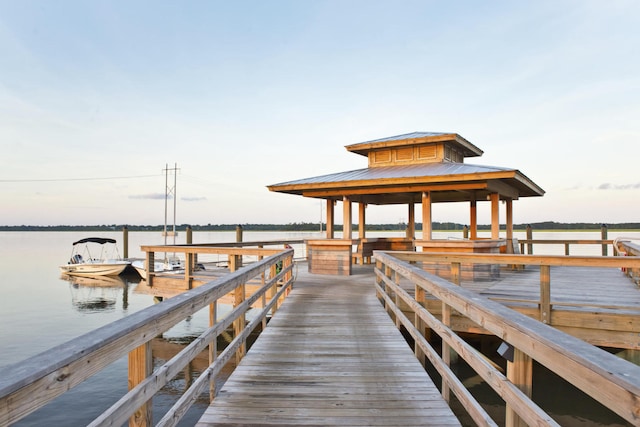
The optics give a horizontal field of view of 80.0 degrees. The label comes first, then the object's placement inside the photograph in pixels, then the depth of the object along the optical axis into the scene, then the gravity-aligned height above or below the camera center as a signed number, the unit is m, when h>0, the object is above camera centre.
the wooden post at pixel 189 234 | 19.44 -0.34
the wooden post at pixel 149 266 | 10.78 -1.09
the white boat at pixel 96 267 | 27.94 -2.94
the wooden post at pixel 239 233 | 17.48 -0.25
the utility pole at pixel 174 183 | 35.23 +4.11
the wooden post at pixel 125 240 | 28.94 -1.00
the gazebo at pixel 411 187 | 10.19 +1.24
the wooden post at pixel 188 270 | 9.80 -1.12
